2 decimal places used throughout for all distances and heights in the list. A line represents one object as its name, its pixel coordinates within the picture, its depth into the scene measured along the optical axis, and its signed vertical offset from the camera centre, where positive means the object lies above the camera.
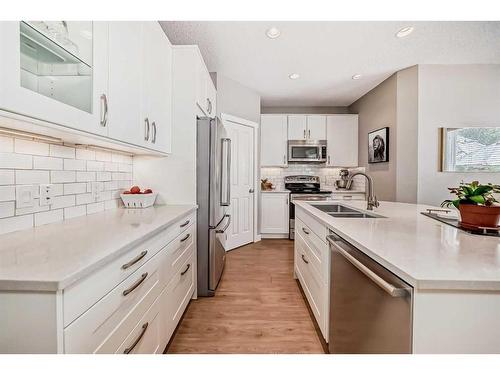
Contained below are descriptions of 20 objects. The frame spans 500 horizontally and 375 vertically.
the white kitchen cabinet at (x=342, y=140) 4.90 +0.84
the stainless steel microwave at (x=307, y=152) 4.87 +0.59
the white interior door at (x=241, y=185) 3.87 -0.04
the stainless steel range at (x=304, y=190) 4.52 -0.14
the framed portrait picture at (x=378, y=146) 3.85 +0.61
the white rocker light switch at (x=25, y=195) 1.18 -0.07
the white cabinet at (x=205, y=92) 2.40 +0.97
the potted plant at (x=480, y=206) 1.14 -0.10
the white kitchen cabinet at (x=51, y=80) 0.78 +0.39
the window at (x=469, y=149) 3.35 +0.47
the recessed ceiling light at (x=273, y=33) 2.57 +1.56
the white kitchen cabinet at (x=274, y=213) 4.59 -0.55
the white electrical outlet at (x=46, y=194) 1.30 -0.07
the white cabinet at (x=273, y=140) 4.87 +0.82
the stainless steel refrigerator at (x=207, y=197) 2.29 -0.14
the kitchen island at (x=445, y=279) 0.69 -0.26
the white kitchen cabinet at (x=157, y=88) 1.77 +0.73
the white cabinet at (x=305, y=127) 4.89 +1.08
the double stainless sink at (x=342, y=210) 1.98 -0.24
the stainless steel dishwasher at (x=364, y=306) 0.77 -0.47
